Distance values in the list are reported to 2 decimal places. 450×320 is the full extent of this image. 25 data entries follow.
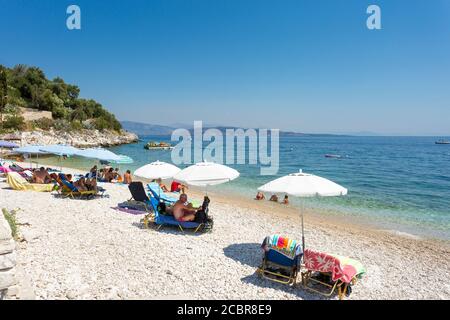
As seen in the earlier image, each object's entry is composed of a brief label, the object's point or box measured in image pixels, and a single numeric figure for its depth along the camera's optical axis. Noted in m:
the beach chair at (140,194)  10.72
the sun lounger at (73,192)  11.79
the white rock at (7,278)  3.77
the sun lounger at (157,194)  9.76
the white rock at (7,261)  3.72
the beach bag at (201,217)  8.43
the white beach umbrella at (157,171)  10.10
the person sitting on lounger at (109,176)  17.30
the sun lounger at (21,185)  13.11
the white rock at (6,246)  3.72
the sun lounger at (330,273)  5.13
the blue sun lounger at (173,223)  8.34
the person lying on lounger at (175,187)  16.58
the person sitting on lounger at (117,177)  17.44
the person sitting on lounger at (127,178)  16.88
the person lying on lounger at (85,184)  11.90
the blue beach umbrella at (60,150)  14.95
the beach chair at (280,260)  5.59
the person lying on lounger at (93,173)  15.50
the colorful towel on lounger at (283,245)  5.64
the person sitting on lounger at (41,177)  14.35
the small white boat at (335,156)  53.43
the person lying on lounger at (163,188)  15.79
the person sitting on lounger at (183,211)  8.45
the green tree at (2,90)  48.47
